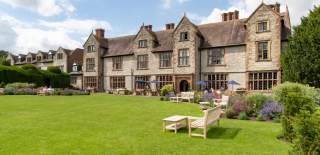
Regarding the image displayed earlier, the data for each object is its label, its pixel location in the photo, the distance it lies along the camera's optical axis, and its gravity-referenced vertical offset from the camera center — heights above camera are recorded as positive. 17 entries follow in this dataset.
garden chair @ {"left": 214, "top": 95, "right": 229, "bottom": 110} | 16.52 -1.29
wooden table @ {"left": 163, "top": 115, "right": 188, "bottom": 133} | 9.91 -1.68
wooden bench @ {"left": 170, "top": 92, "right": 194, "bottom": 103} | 23.30 -1.33
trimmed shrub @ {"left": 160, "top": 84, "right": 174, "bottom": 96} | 29.98 -0.92
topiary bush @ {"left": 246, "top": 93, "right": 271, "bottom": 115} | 14.49 -1.11
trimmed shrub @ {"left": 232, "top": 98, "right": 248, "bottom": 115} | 14.12 -1.34
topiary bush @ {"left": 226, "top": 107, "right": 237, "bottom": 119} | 14.09 -1.71
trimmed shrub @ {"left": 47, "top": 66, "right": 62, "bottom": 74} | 47.28 +2.11
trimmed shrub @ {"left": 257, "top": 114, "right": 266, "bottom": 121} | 13.31 -1.81
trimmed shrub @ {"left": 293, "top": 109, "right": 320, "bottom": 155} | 5.15 -1.07
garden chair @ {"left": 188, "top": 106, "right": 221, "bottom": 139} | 8.87 -1.41
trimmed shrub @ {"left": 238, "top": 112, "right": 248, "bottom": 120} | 13.69 -1.77
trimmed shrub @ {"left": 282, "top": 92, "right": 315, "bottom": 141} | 8.09 -0.75
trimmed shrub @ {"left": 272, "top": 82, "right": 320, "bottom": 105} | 9.39 -0.50
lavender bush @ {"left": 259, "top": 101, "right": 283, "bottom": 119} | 13.26 -1.46
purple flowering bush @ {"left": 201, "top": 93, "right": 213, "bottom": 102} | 20.96 -1.23
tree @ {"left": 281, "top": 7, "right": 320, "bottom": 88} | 21.96 +2.42
